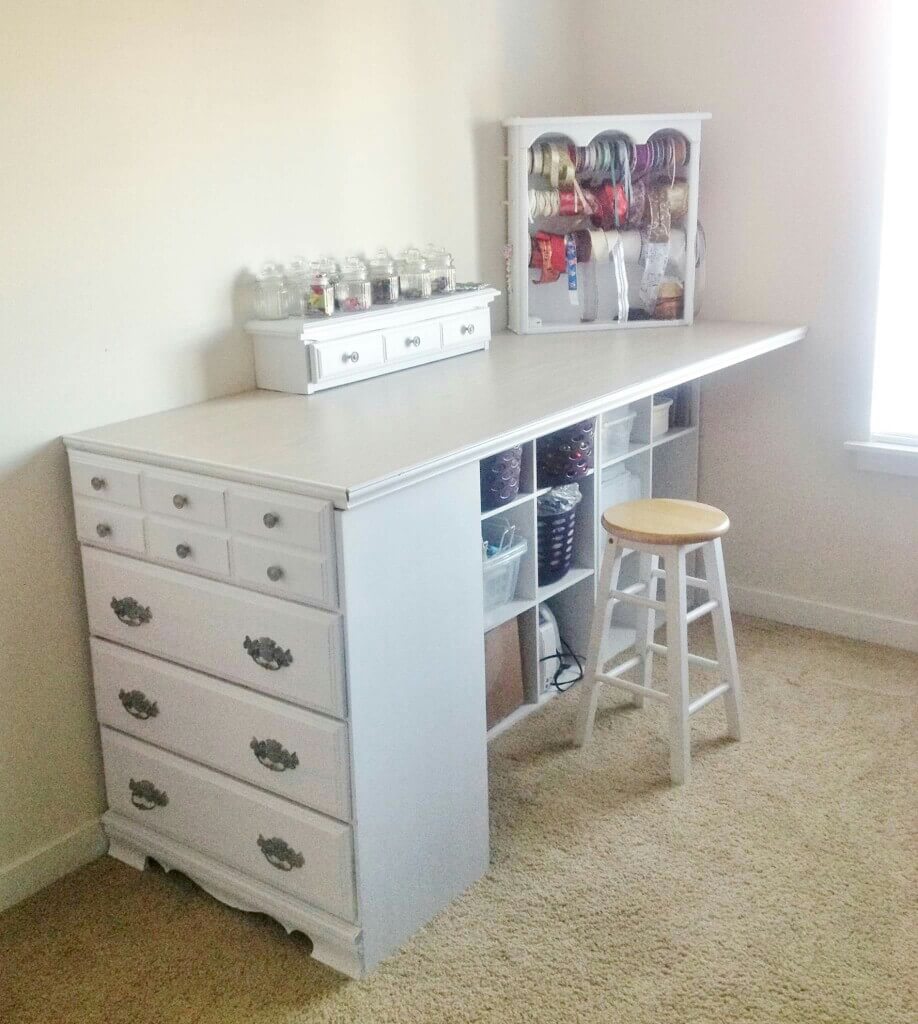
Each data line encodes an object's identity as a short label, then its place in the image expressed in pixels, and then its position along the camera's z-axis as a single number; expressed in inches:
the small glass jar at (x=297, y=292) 97.0
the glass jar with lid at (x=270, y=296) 96.0
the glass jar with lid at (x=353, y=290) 98.6
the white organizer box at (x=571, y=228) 118.2
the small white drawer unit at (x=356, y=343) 93.7
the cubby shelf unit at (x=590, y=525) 103.4
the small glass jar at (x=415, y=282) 106.1
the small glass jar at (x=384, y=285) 102.5
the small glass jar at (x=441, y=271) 109.0
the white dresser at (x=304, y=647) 71.1
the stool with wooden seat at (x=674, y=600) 93.7
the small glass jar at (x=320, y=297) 96.0
